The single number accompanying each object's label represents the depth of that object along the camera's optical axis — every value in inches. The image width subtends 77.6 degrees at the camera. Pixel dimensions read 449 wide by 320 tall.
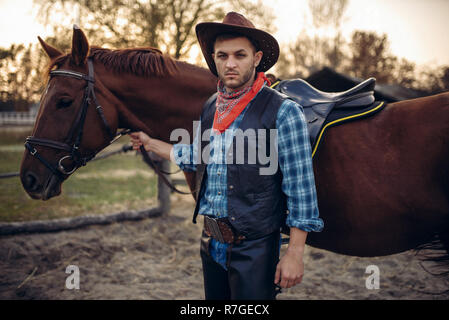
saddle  69.4
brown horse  65.7
